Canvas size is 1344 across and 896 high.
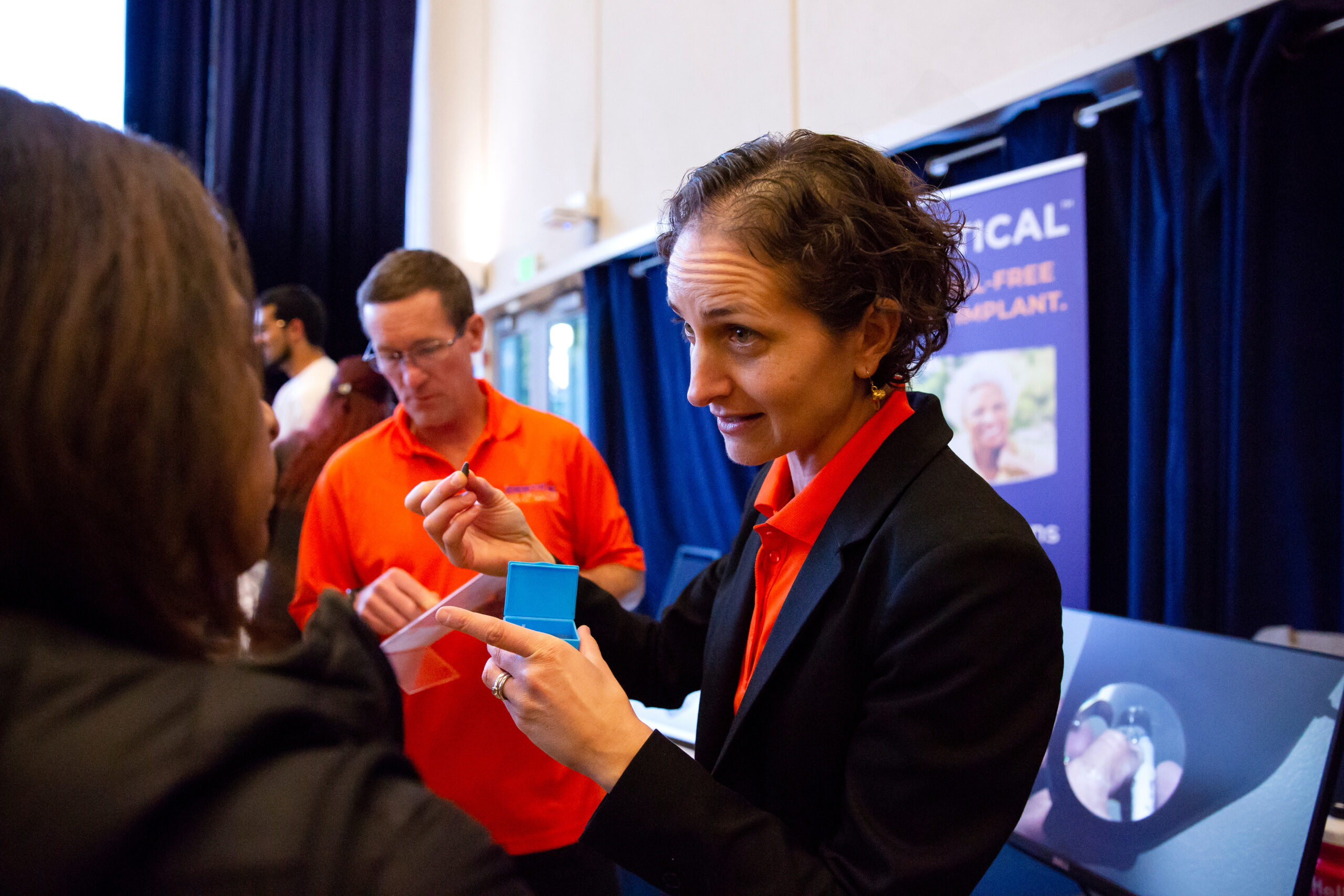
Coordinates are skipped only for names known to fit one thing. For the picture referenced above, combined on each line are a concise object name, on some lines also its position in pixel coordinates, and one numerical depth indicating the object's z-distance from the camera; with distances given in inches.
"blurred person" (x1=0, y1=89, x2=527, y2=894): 16.3
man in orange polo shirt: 60.8
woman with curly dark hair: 30.1
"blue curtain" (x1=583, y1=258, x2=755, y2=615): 133.4
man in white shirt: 130.2
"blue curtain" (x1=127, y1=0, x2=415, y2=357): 185.5
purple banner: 75.4
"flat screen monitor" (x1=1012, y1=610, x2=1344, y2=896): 45.4
